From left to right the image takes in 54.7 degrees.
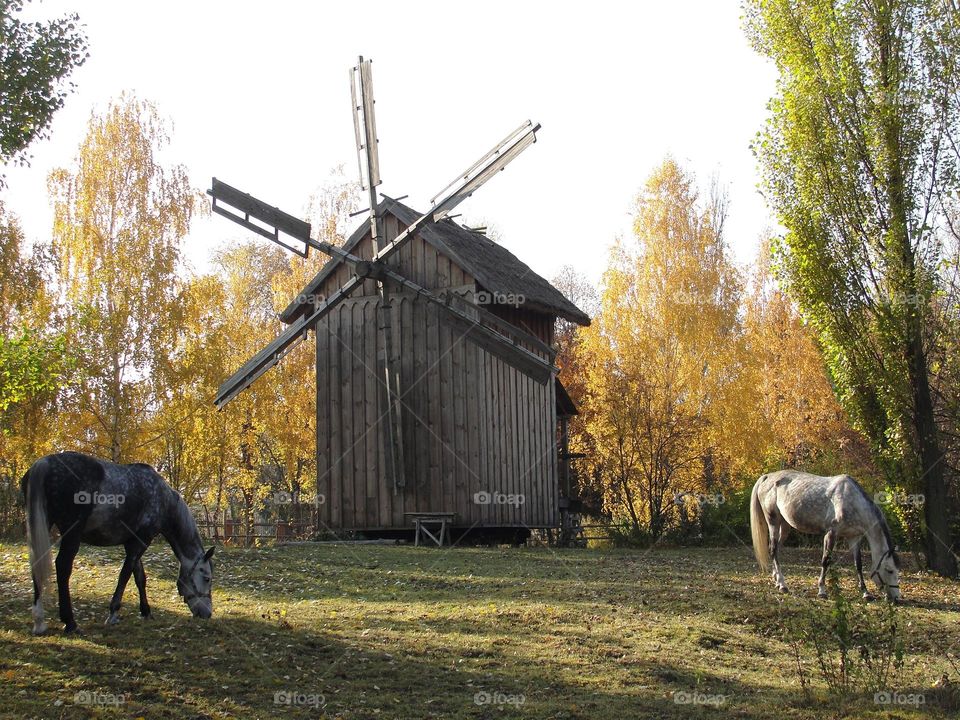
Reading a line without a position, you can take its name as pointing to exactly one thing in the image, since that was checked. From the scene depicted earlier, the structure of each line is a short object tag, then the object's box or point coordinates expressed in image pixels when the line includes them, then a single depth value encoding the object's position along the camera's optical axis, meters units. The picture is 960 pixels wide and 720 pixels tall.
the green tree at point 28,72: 13.34
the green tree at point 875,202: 17.39
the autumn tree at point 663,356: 25.56
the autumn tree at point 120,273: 24.42
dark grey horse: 8.88
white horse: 13.23
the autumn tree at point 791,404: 28.98
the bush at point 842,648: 8.18
